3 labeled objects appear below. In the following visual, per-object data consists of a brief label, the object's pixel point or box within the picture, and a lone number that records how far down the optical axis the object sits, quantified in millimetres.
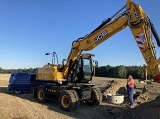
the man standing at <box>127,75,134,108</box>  6570
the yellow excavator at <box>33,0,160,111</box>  5204
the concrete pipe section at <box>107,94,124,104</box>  7090
